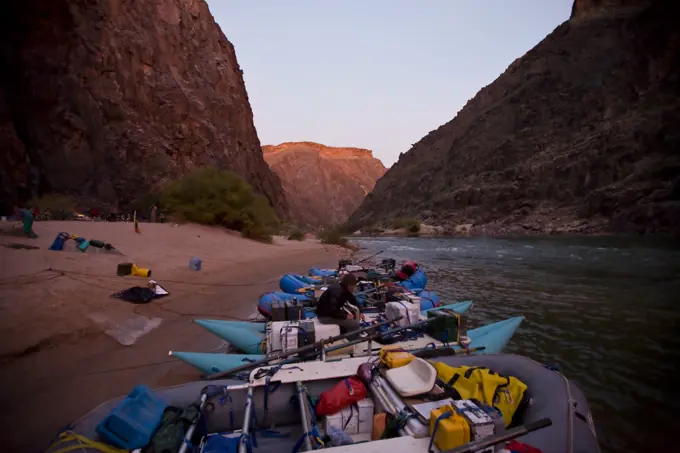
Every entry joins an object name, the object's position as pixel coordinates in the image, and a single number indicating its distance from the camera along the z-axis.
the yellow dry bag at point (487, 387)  3.62
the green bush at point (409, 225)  59.03
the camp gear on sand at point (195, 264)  12.35
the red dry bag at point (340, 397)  3.48
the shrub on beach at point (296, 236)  35.08
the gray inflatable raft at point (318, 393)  3.12
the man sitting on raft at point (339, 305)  5.83
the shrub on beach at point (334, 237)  34.05
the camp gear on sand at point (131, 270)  9.85
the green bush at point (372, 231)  69.78
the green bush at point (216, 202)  20.84
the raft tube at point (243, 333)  5.93
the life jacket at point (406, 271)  9.97
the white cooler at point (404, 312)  5.88
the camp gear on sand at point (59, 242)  10.66
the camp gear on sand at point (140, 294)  8.16
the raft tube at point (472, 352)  4.99
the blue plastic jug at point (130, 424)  2.90
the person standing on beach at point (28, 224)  11.31
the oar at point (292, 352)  4.16
